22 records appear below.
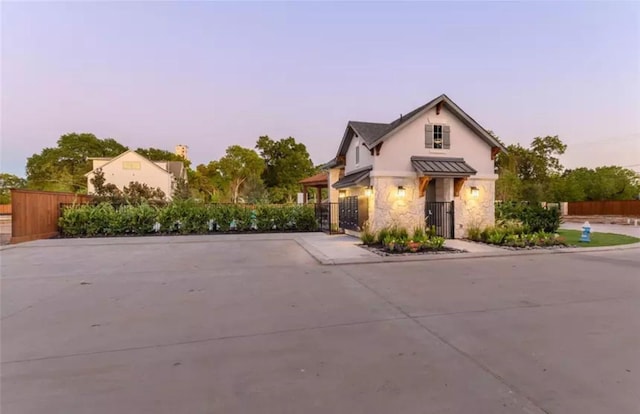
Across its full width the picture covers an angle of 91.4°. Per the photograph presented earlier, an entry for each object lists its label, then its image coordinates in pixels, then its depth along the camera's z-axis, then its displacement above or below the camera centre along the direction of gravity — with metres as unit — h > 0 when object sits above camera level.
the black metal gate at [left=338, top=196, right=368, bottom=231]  13.85 -0.39
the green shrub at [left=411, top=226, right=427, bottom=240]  10.26 -1.05
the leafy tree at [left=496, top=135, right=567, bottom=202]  38.84 +5.36
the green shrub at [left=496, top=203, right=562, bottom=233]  12.89 -0.65
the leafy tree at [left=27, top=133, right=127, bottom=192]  44.17 +8.07
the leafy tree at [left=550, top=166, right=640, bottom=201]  39.84 +1.78
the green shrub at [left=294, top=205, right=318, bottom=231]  17.02 -0.88
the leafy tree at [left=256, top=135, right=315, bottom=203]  45.22 +6.12
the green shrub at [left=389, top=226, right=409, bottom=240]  10.41 -1.00
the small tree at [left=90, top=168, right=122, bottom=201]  29.70 +2.08
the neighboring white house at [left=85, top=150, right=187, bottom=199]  35.88 +4.03
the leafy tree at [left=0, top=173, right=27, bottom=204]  44.59 +4.01
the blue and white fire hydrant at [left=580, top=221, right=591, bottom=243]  12.33 -1.35
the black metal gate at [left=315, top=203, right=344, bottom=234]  16.75 -0.71
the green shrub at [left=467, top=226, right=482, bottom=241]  12.38 -1.24
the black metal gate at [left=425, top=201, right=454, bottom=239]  13.87 -0.62
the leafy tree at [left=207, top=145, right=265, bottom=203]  43.69 +5.68
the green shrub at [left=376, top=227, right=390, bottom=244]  10.90 -1.11
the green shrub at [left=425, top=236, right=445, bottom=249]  10.09 -1.29
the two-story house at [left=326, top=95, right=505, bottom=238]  13.16 +1.30
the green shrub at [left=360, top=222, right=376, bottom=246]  11.49 -1.25
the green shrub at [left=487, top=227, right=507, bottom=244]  11.18 -1.21
